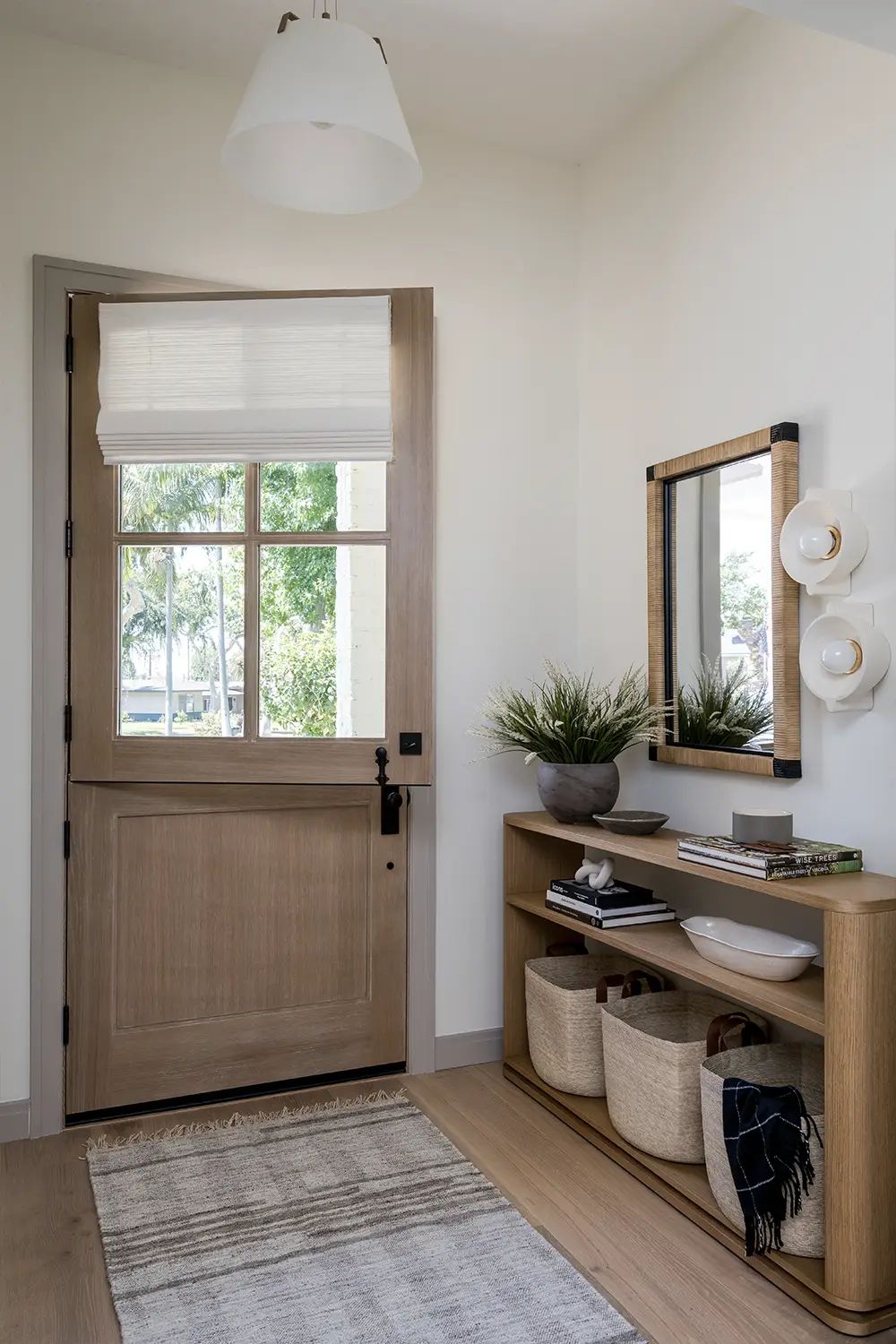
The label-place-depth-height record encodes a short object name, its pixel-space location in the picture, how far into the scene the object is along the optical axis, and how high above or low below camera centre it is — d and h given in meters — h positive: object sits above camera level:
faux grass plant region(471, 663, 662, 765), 2.86 -0.10
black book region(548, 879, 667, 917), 2.65 -0.57
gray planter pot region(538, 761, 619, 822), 2.83 -0.28
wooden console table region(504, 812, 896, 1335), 1.83 -0.75
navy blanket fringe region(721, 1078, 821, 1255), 1.95 -0.92
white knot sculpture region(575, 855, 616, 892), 2.75 -0.52
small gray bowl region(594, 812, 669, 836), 2.65 -0.36
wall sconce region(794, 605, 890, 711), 2.13 +0.08
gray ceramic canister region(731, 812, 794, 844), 2.22 -0.31
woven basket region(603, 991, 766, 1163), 2.30 -0.91
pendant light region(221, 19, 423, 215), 1.68 +1.03
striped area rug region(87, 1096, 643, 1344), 1.88 -1.19
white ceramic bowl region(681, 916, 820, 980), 2.12 -0.57
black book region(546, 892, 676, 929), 2.65 -0.62
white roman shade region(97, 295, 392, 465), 2.75 +0.87
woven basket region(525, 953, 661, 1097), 2.72 -0.96
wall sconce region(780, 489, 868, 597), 2.18 +0.34
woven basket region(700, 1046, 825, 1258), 1.96 -0.89
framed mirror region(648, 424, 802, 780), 2.40 +0.22
